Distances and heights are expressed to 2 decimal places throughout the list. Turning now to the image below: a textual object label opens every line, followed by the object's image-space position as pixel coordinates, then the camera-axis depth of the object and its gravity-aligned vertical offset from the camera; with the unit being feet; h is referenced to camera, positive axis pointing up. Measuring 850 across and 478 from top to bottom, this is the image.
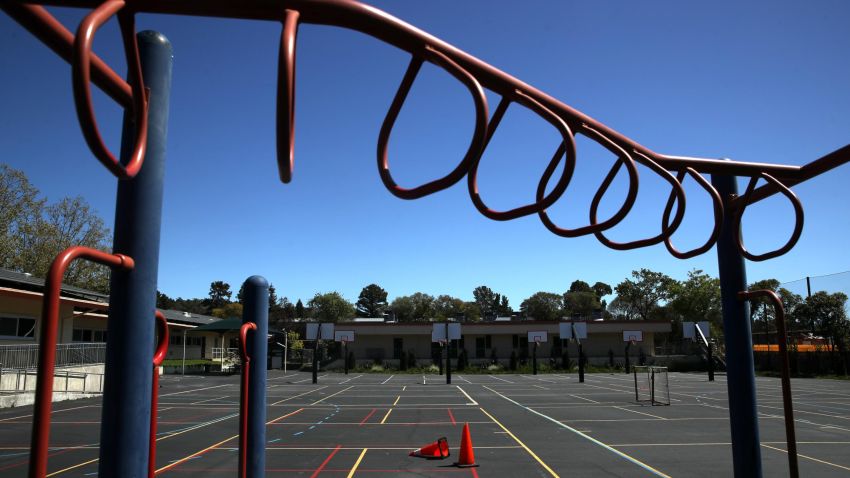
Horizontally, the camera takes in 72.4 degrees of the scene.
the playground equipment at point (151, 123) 6.48 +2.75
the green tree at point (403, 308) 345.51 +11.56
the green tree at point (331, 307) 307.17 +10.96
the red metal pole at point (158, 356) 8.38 -0.41
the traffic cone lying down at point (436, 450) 36.94 -7.82
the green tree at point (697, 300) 213.87 +9.86
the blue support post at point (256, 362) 13.35 -0.77
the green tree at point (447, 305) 360.69 +13.70
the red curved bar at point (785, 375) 12.01 -1.02
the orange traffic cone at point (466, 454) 34.32 -7.50
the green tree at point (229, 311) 312.50 +9.23
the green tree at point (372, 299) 437.17 +21.42
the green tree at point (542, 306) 362.53 +13.02
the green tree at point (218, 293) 402.52 +24.29
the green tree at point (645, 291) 243.19 +14.97
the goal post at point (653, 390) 72.18 -8.69
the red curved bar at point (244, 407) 12.38 -1.68
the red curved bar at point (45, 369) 5.81 -0.40
